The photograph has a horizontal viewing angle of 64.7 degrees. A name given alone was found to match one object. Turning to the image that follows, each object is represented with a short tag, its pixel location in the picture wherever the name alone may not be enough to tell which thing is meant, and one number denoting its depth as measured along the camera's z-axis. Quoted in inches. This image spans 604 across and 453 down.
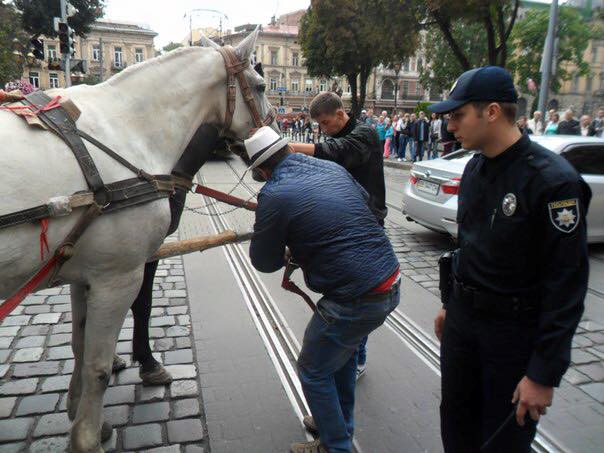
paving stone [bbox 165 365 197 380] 151.3
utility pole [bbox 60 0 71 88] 617.9
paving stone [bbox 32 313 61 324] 185.5
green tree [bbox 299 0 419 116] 744.3
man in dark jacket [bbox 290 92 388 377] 139.9
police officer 73.7
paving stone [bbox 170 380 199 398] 141.9
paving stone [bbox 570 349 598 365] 167.0
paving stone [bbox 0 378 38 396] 139.1
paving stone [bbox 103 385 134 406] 138.4
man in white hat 98.1
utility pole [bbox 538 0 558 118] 625.3
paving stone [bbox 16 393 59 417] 131.3
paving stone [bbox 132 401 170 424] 130.2
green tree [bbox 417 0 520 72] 601.9
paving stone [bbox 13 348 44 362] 157.3
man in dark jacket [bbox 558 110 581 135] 549.6
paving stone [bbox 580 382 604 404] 145.6
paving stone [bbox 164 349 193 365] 160.4
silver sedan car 291.6
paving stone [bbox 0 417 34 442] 120.6
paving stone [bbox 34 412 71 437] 123.6
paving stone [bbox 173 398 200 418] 132.5
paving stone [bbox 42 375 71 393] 141.6
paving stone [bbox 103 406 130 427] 129.5
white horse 86.1
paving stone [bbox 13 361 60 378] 148.8
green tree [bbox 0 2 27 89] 964.6
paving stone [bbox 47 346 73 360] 159.5
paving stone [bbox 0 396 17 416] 129.5
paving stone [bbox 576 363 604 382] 157.2
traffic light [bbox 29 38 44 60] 591.5
